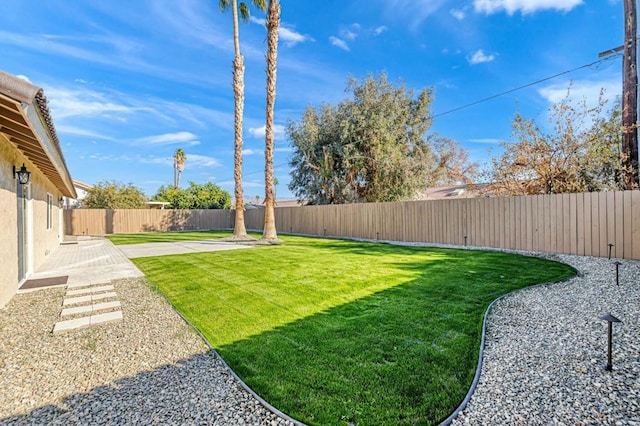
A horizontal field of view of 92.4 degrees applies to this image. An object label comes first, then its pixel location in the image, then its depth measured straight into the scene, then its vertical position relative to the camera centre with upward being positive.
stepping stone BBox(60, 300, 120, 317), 4.36 -1.40
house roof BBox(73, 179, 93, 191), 27.83 +2.66
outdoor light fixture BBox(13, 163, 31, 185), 5.35 +0.70
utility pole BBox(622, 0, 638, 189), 7.98 +3.03
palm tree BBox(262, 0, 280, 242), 12.13 +4.37
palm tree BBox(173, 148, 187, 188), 38.50 +6.20
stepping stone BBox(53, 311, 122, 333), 3.82 -1.41
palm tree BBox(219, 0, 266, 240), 14.23 +5.26
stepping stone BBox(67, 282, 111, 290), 5.72 -1.37
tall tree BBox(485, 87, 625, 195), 8.95 +1.82
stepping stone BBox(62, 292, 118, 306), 4.83 -1.39
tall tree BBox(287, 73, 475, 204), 16.72 +3.79
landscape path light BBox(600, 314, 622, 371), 2.47 -1.02
